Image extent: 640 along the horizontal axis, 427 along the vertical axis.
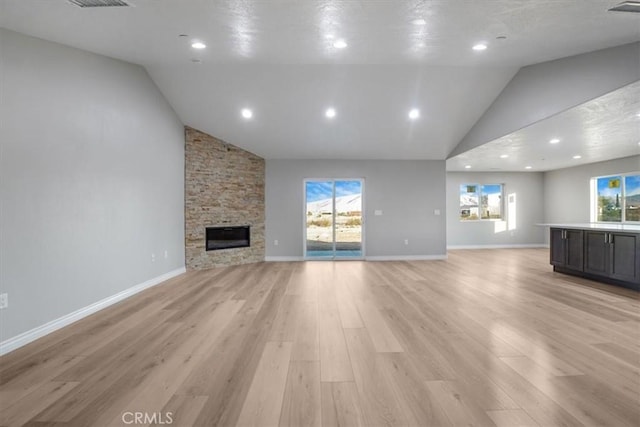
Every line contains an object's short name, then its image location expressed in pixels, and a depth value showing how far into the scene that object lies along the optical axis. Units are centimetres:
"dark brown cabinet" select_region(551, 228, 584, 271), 558
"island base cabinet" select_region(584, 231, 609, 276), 511
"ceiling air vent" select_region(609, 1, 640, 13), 266
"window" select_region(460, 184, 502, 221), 997
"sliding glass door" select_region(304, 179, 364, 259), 778
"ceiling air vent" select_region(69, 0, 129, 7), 271
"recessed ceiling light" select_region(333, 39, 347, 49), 355
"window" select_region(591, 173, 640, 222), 775
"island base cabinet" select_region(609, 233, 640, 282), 466
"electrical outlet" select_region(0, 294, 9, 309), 270
